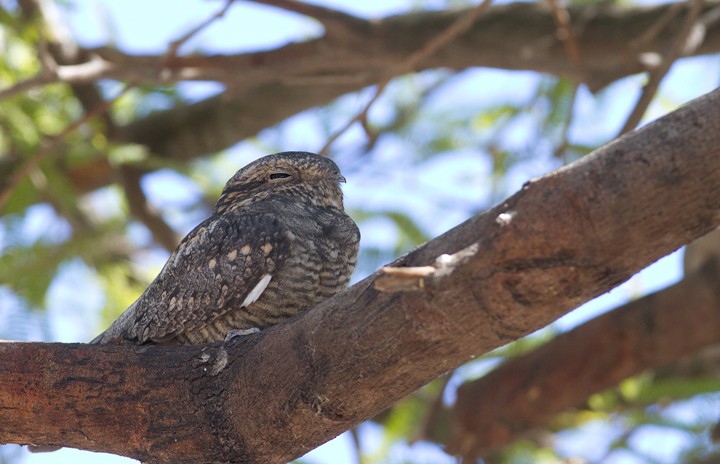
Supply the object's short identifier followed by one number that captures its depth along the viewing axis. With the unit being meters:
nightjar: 6.48
